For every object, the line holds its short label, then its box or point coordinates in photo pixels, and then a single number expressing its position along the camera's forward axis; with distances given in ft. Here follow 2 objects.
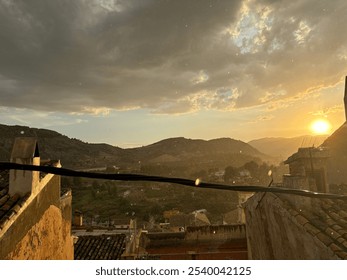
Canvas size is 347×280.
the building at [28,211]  14.74
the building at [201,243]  52.37
